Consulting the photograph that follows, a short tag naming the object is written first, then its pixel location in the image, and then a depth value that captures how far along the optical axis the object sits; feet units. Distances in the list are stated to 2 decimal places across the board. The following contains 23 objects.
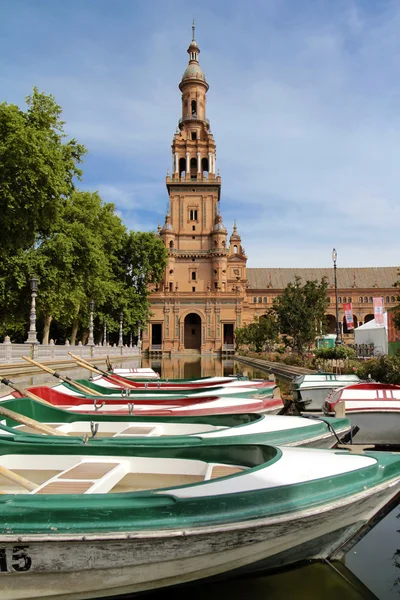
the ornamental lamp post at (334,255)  90.94
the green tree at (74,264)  85.10
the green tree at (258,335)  148.87
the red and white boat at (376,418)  31.07
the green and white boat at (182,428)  19.56
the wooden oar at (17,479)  14.62
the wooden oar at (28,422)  21.33
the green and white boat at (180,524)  12.12
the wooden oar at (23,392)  27.30
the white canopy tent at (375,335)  90.63
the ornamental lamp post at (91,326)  101.81
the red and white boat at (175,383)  45.19
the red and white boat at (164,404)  30.32
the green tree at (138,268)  145.59
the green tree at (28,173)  66.03
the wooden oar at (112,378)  47.03
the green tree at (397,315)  61.36
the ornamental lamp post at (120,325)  133.04
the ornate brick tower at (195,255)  222.48
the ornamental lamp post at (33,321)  67.87
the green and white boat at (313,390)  43.42
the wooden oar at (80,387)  35.85
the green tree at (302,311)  99.55
